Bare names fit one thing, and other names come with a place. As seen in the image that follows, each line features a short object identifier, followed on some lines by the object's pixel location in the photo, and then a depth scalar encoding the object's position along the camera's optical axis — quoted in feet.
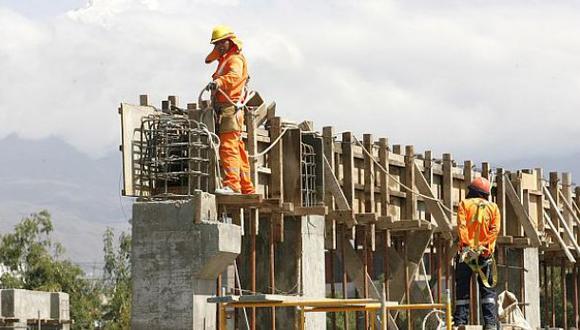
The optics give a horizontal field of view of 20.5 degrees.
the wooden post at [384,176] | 91.81
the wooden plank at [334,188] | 84.12
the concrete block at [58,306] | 105.50
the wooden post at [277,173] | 79.15
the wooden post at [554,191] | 114.83
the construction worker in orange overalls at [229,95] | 68.69
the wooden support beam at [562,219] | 106.42
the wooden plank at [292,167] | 80.33
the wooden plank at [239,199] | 67.72
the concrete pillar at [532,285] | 108.47
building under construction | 63.77
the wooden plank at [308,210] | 78.02
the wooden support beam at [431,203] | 95.14
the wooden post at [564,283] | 133.49
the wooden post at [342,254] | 90.22
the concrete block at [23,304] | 99.71
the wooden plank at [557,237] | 105.19
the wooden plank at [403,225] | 90.63
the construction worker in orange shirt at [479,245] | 67.05
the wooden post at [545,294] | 136.98
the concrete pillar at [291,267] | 80.53
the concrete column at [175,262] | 63.41
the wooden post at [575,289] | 133.39
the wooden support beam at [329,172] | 84.27
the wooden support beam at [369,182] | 90.94
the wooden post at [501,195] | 103.96
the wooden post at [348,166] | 87.35
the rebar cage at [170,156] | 68.13
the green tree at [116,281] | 214.90
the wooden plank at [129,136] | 68.44
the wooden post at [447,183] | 99.71
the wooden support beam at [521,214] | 104.83
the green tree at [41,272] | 220.23
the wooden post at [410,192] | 94.84
